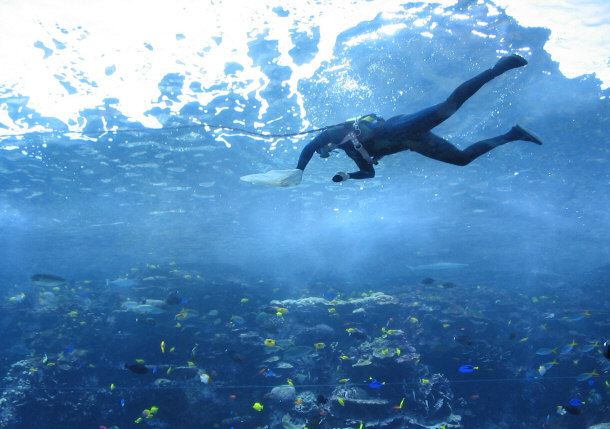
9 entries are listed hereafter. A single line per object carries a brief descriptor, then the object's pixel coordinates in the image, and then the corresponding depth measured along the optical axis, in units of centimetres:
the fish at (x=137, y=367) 866
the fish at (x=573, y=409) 798
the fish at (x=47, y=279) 1151
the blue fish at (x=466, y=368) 916
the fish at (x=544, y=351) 1060
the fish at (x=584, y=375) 979
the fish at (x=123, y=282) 1436
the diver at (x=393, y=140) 454
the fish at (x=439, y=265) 1880
